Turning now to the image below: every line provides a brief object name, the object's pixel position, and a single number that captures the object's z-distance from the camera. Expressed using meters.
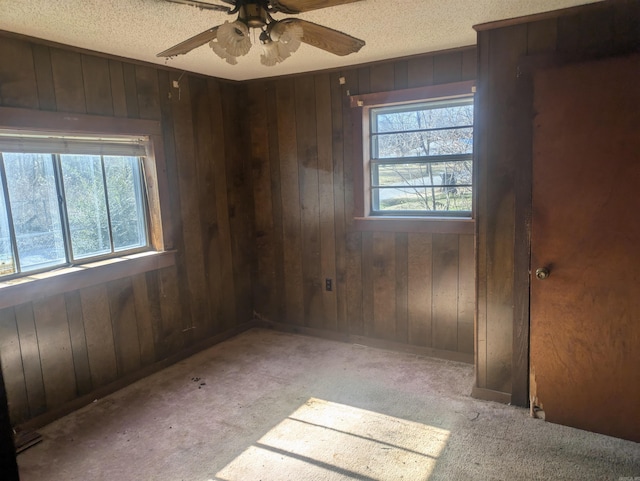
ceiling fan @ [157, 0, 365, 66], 1.68
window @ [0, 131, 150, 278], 2.49
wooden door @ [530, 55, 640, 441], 2.16
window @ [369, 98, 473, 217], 3.17
